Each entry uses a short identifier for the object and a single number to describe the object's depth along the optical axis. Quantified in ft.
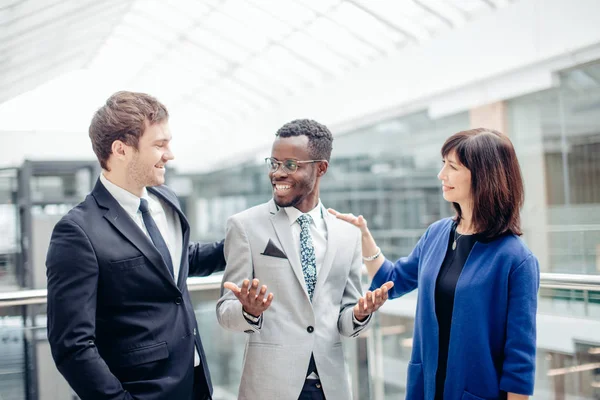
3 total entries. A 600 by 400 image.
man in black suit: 6.22
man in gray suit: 7.18
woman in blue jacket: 6.75
